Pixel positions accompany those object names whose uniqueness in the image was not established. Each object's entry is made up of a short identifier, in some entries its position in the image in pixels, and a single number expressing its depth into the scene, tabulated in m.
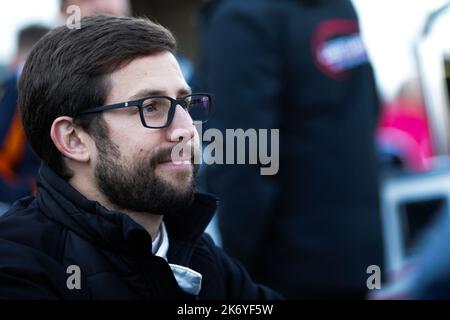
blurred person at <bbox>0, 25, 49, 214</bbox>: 6.66
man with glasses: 3.30
